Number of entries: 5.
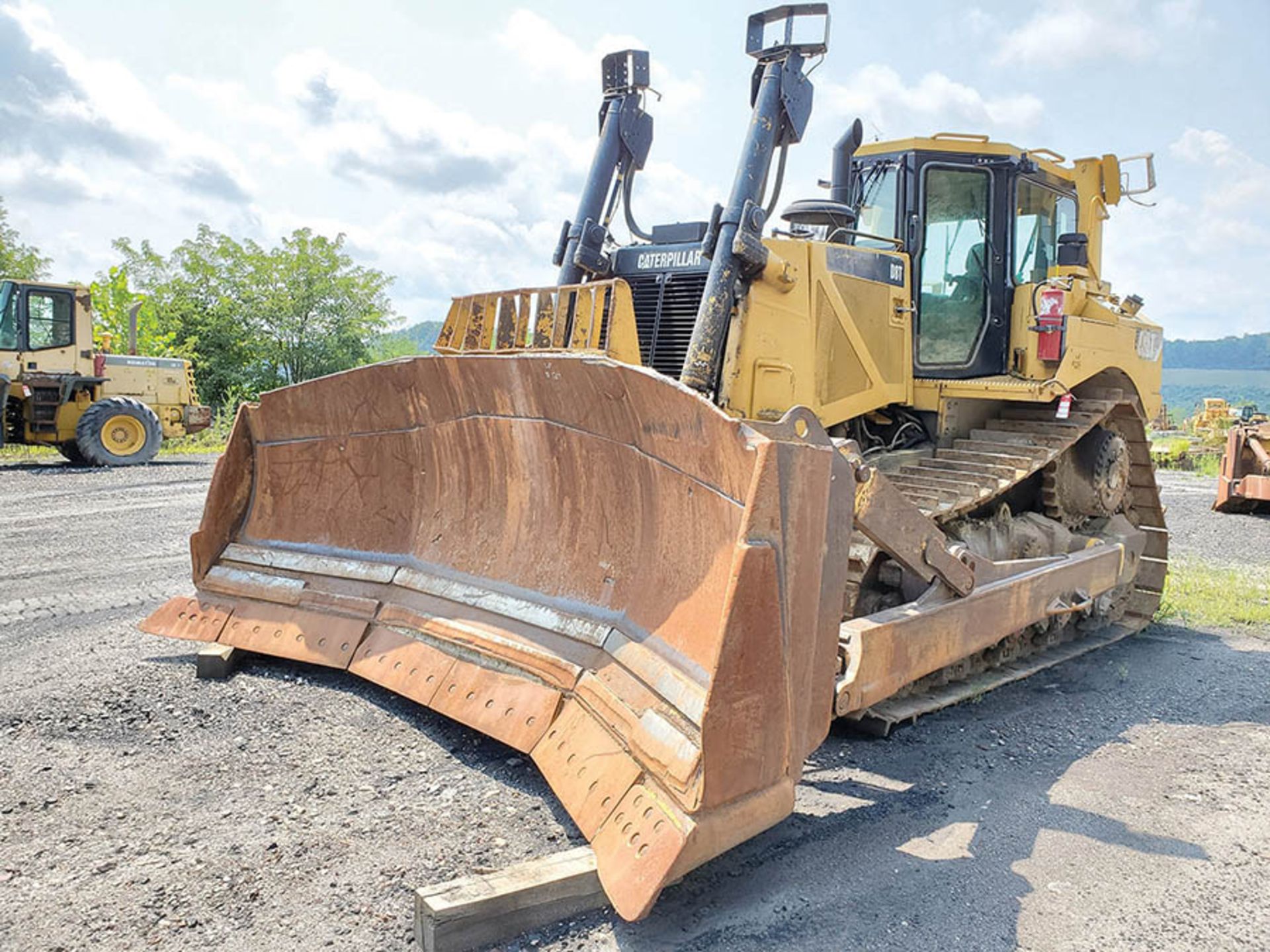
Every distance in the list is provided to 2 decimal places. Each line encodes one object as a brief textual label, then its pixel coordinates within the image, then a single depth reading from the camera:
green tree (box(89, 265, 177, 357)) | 27.52
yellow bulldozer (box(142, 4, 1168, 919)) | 2.77
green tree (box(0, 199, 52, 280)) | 33.97
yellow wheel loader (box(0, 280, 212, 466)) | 15.21
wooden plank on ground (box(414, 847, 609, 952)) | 2.41
